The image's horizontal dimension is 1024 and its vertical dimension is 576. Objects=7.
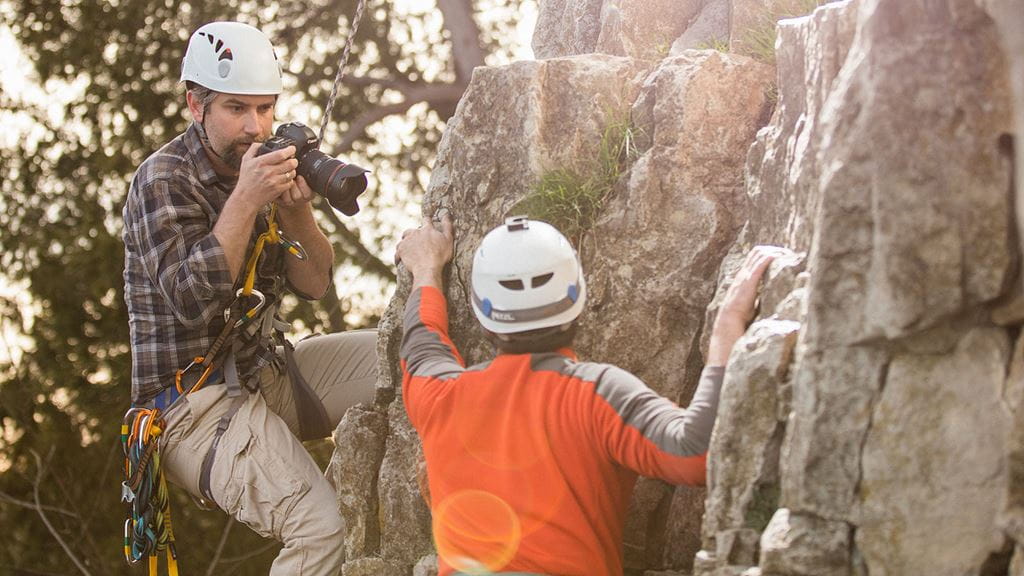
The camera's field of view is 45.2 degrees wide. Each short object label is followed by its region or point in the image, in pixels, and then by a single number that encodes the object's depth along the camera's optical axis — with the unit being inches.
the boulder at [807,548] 132.1
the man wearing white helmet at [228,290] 189.0
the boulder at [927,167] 124.7
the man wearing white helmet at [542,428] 144.2
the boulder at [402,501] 201.5
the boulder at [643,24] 227.5
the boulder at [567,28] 248.4
